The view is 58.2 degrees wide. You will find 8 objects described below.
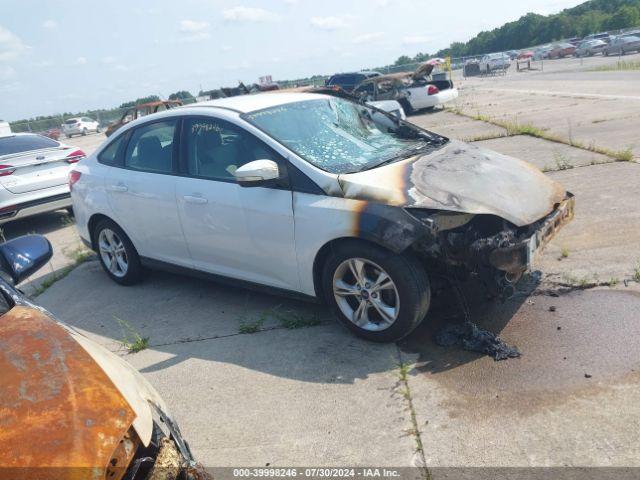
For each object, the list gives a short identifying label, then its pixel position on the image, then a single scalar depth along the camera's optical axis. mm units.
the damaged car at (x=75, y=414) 1807
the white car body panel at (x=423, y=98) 20406
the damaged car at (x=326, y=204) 3766
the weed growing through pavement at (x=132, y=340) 4559
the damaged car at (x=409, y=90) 20109
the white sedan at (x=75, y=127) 43062
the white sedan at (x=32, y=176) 8344
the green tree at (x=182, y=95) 44175
